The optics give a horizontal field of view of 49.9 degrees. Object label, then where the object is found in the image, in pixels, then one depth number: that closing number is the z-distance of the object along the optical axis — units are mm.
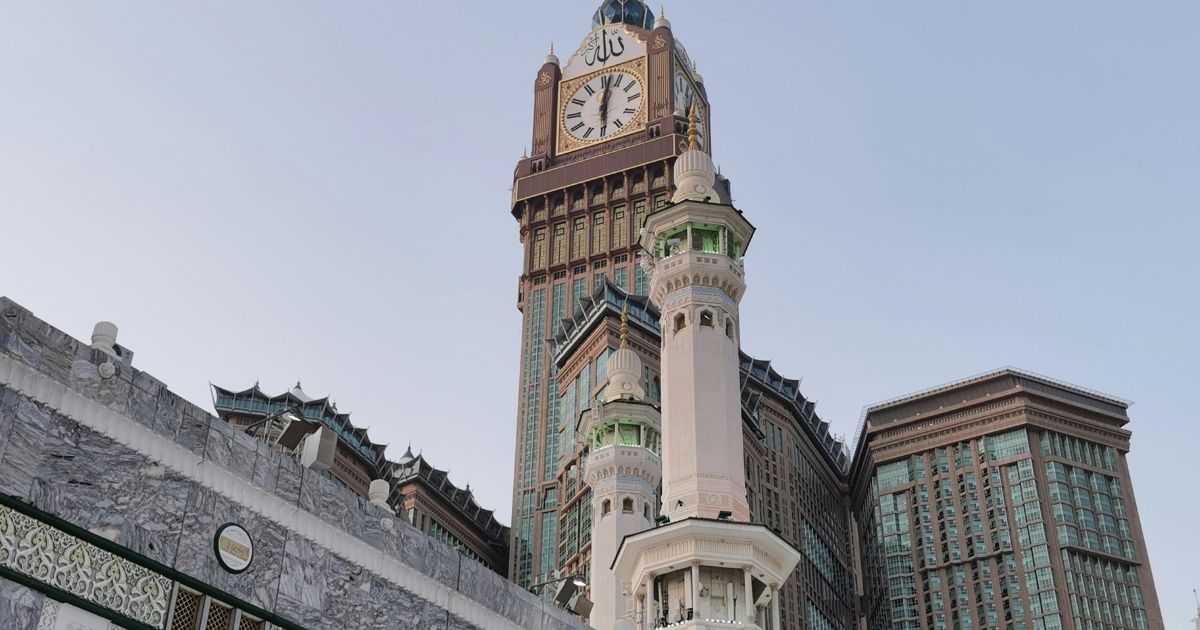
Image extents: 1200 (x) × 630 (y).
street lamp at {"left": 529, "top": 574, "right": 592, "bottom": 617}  29562
